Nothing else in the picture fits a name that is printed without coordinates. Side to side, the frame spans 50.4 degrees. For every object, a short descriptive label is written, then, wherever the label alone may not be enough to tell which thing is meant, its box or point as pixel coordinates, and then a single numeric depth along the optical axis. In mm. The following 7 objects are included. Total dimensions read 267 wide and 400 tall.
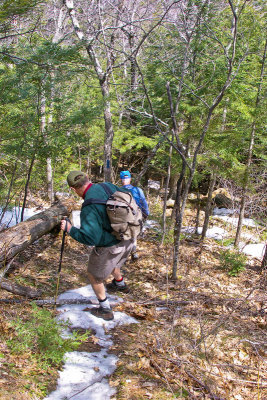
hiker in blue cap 5656
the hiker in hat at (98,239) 3527
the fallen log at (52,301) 3811
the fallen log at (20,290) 4043
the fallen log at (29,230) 4992
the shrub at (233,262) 7895
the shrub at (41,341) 2805
